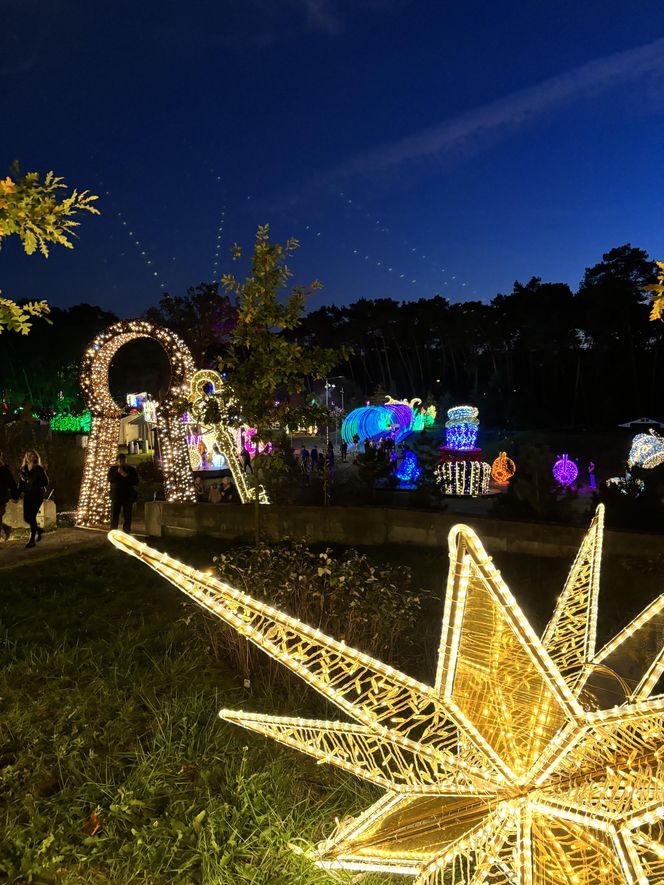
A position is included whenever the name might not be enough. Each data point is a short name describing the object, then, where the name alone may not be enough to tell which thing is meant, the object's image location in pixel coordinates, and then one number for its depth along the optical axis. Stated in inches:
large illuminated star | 64.6
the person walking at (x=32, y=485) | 342.3
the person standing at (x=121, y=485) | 370.6
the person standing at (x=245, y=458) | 633.6
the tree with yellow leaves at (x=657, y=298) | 141.4
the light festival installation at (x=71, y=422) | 1292.7
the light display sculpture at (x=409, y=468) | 605.9
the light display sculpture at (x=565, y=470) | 663.8
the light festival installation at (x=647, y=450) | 577.9
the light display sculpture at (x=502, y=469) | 704.4
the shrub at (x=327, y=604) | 189.5
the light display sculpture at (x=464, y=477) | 608.1
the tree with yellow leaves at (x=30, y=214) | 124.3
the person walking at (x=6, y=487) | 338.3
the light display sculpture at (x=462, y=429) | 644.7
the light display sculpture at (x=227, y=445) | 347.5
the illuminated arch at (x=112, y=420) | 405.1
